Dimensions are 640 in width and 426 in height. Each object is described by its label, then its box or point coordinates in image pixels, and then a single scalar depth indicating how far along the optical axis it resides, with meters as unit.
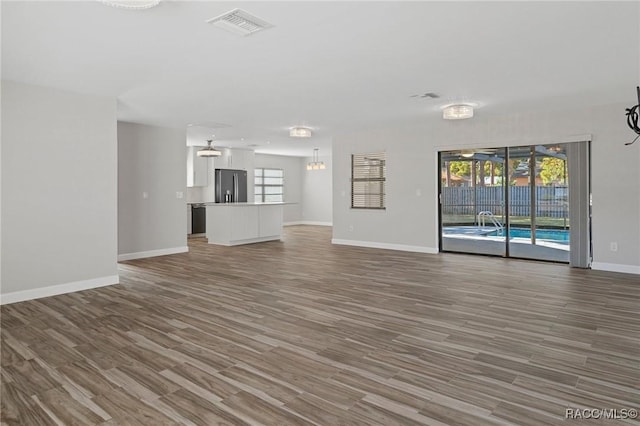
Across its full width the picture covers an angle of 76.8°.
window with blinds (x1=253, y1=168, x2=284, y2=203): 14.16
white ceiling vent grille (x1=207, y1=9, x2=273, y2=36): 2.98
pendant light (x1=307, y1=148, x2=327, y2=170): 13.26
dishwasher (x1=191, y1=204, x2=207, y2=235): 11.34
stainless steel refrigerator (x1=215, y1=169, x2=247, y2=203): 11.94
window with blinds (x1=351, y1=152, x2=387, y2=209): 8.82
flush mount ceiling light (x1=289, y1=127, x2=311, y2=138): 7.87
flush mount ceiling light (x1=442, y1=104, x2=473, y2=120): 5.74
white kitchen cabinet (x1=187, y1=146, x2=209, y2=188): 11.51
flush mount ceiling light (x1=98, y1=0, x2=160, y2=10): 2.56
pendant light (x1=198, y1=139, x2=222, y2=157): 9.67
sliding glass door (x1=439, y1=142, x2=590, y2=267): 6.43
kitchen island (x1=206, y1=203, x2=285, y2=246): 9.20
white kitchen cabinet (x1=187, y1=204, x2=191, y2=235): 11.18
